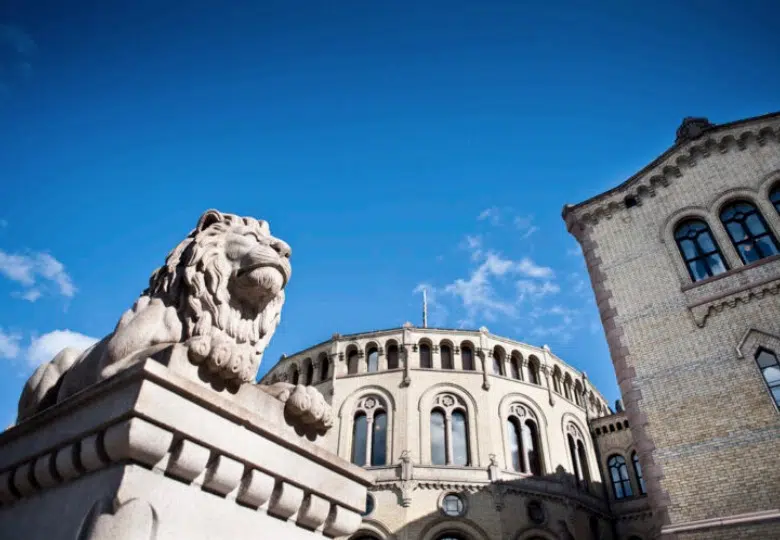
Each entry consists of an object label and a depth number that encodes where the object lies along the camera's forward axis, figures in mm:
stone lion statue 2775
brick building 11273
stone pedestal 2230
